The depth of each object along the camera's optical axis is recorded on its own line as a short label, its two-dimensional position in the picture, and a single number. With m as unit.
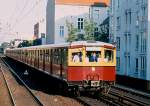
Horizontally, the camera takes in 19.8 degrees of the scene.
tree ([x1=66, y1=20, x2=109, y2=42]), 55.29
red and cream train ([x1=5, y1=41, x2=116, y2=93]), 21.62
